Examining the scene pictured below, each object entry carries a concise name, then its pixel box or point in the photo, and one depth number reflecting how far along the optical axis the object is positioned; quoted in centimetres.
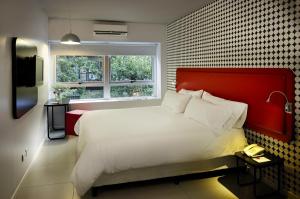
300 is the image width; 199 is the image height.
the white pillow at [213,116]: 285
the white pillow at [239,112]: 290
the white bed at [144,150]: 235
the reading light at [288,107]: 235
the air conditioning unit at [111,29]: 508
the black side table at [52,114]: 450
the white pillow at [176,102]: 380
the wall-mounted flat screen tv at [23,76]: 246
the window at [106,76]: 542
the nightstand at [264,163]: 235
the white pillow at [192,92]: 384
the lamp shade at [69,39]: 412
